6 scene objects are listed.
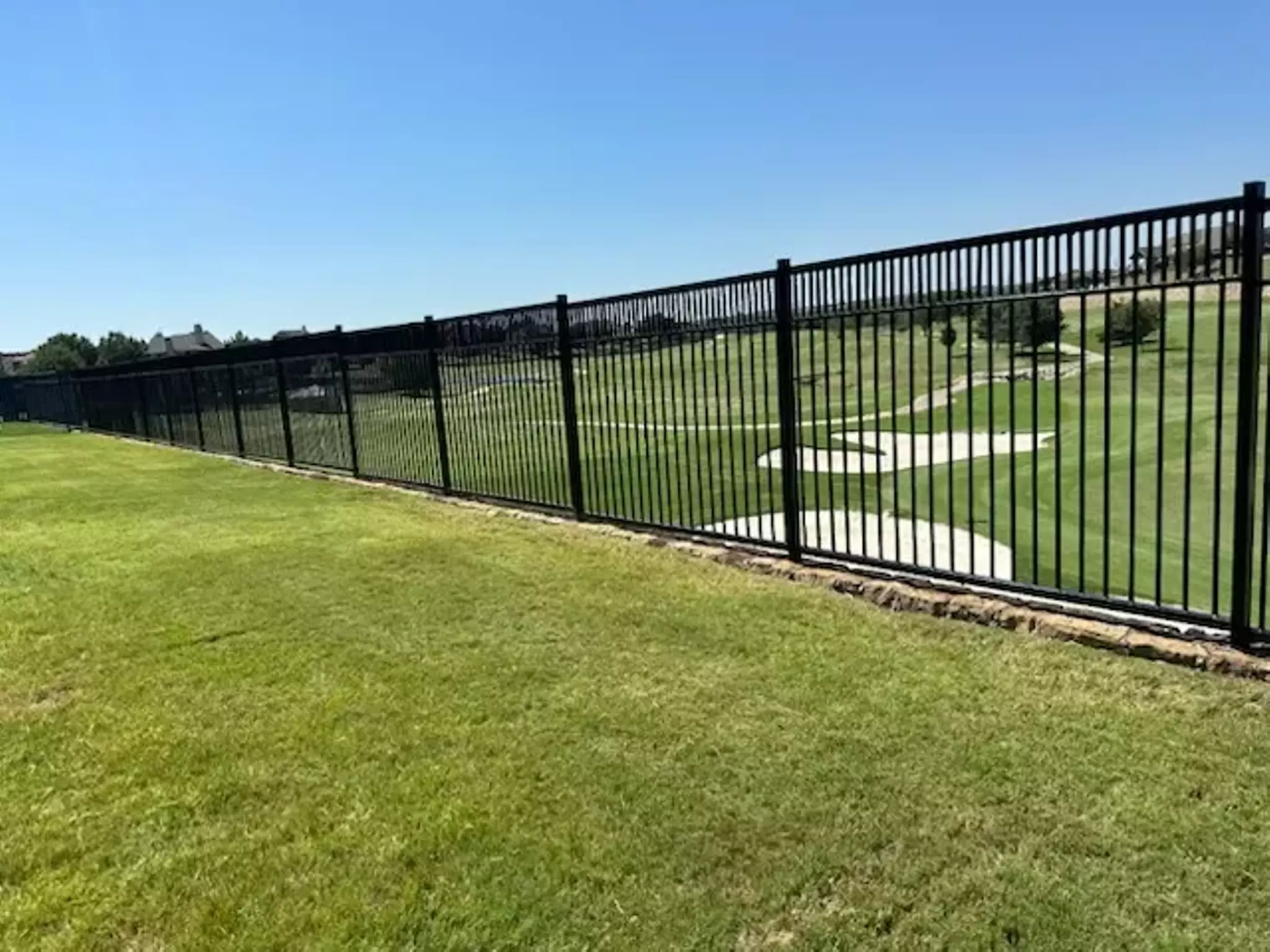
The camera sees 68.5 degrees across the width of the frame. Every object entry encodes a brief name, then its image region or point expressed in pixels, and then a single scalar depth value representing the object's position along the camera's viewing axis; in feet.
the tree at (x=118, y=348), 250.98
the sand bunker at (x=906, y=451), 40.58
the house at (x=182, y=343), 203.81
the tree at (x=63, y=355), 246.47
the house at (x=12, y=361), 262.88
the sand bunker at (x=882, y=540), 18.24
